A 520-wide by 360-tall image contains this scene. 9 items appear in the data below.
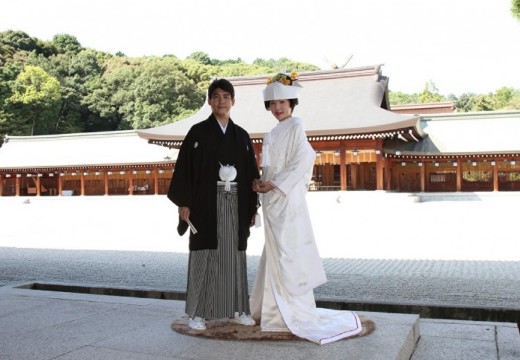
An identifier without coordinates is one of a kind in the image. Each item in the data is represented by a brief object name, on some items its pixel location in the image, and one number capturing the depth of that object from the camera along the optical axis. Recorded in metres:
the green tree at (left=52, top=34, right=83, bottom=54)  58.75
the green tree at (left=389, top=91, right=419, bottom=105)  59.69
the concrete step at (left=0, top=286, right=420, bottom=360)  2.71
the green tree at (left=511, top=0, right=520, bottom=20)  5.99
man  3.26
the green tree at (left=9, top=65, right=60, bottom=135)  42.34
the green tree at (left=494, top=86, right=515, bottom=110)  51.75
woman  3.13
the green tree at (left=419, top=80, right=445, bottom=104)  54.45
